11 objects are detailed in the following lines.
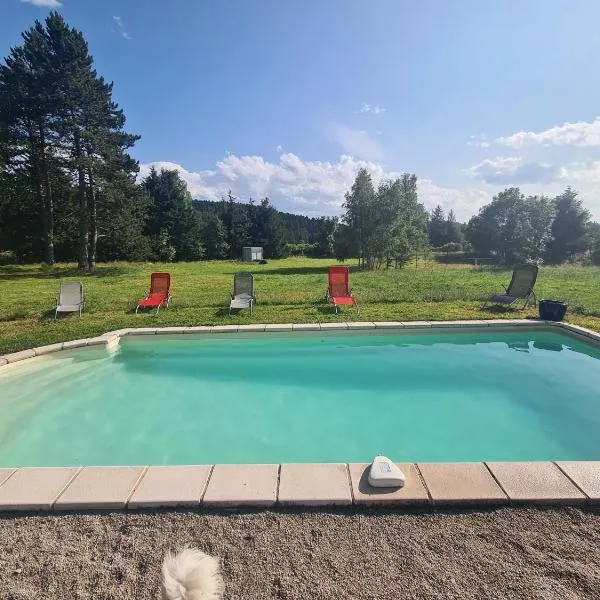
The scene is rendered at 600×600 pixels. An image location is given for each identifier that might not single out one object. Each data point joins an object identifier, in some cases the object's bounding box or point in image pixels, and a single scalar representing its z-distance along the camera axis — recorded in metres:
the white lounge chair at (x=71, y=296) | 9.27
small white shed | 35.06
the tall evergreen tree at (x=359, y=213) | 23.69
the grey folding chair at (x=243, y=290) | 9.80
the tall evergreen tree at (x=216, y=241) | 38.06
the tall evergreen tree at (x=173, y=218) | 34.81
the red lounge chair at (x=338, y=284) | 10.10
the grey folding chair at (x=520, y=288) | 9.76
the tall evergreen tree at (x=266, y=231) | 40.78
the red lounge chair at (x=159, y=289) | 9.84
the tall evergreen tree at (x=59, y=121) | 18.02
